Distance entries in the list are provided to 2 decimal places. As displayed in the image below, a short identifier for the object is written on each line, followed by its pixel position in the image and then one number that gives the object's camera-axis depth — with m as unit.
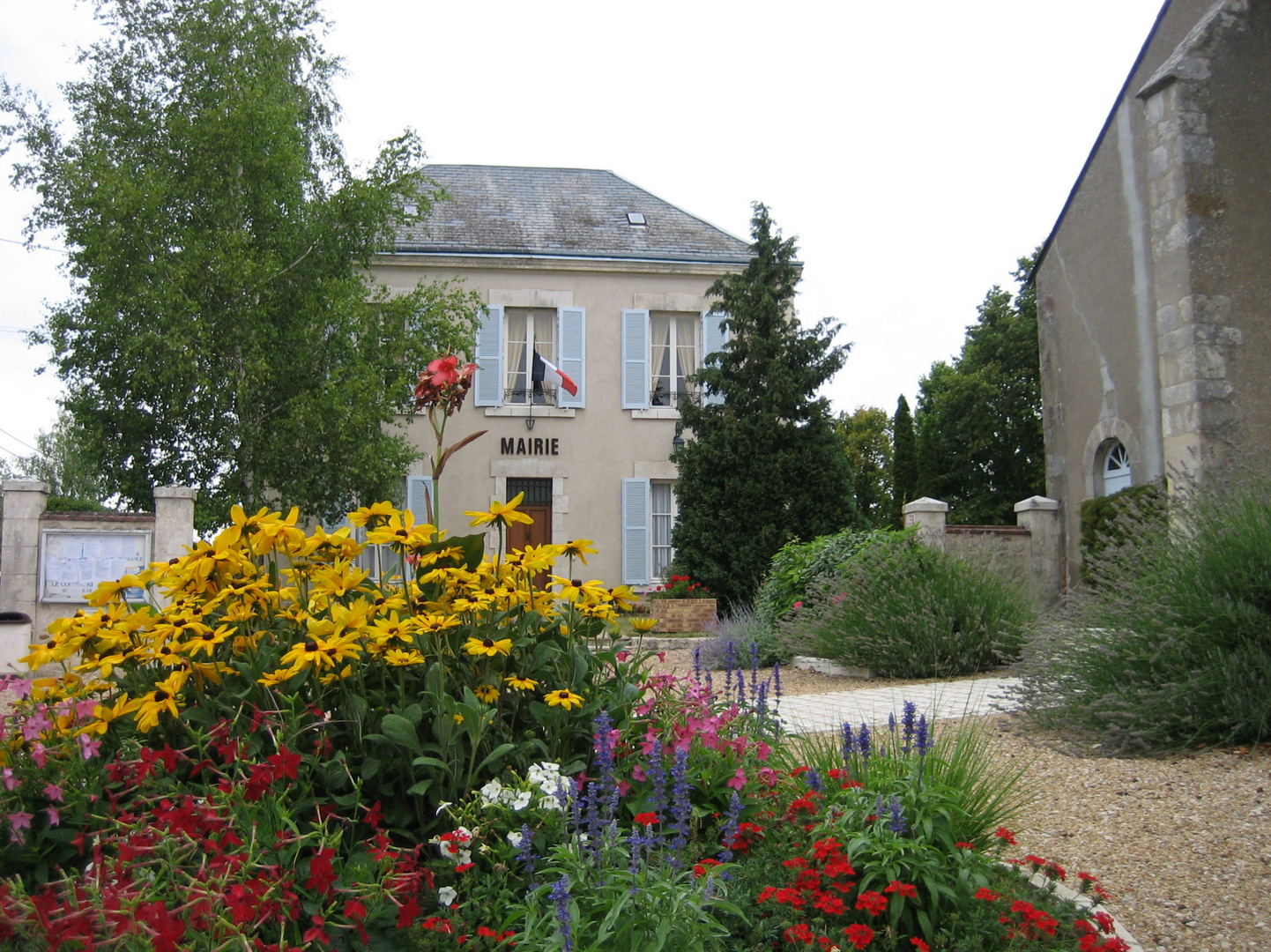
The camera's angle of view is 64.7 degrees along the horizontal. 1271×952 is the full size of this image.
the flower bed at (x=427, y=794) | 1.93
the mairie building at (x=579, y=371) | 15.62
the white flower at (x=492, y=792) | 2.22
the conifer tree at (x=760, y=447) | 13.19
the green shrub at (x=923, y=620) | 7.14
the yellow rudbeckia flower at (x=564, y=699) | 2.36
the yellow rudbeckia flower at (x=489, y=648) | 2.34
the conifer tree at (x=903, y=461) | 26.08
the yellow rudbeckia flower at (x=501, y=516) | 2.65
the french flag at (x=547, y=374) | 15.12
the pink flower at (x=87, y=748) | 2.19
